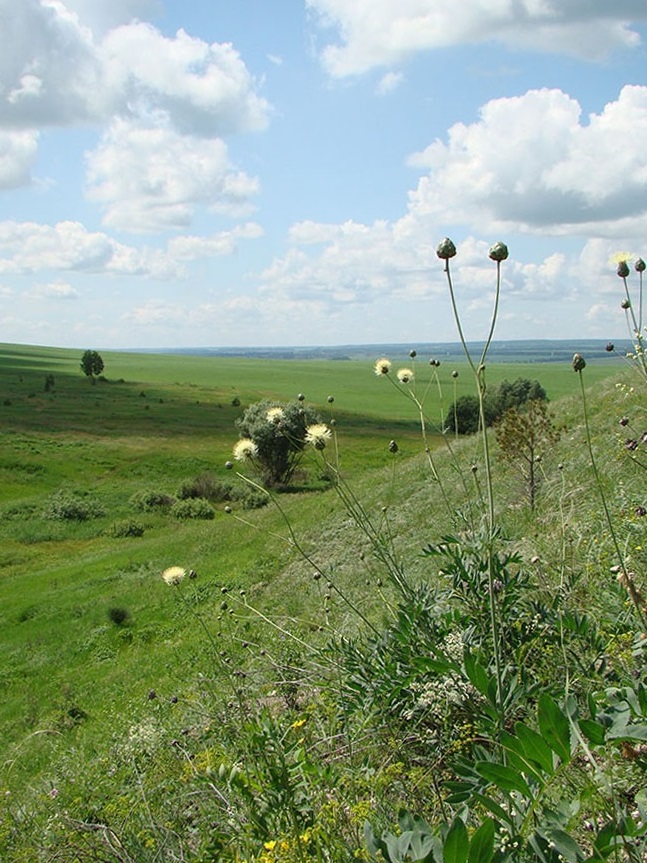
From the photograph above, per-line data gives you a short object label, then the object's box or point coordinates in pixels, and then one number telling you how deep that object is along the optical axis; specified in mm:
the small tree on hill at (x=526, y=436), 10867
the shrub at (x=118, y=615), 21359
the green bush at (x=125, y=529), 37938
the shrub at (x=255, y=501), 37969
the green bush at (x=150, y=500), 42594
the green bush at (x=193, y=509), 41031
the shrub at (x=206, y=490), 44844
